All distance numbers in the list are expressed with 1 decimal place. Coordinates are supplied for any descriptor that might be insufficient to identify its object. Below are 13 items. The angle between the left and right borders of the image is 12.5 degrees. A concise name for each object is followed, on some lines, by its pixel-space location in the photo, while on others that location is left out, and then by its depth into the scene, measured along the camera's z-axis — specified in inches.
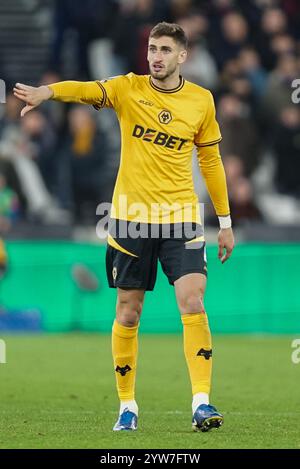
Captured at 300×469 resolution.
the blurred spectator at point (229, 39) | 770.2
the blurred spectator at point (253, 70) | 768.9
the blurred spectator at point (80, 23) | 808.9
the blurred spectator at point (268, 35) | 777.6
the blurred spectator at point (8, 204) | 674.2
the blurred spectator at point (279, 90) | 741.3
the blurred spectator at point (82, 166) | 739.4
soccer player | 324.5
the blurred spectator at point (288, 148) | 730.6
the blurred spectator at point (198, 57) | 748.6
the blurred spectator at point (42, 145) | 741.3
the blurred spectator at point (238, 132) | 729.0
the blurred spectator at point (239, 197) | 695.7
